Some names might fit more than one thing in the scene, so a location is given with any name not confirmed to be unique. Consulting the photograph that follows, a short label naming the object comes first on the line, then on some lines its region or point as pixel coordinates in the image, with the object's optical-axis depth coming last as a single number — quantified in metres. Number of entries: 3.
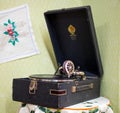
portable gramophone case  1.24
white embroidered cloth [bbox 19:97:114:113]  1.23
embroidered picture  1.69
